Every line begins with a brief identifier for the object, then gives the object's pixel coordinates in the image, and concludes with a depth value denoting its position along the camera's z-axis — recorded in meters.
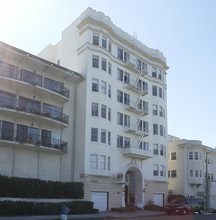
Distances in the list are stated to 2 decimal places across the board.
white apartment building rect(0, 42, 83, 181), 29.19
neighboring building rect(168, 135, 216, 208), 53.97
